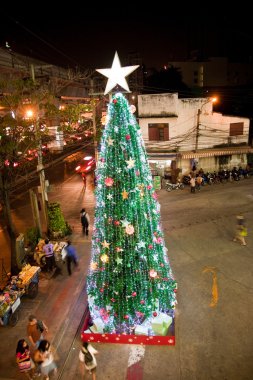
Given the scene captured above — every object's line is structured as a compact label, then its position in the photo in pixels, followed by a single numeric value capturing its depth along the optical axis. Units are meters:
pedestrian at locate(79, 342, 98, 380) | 6.68
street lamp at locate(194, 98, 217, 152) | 23.20
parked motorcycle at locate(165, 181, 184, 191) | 23.30
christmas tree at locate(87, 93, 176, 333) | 7.24
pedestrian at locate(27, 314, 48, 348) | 7.55
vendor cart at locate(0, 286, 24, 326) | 8.70
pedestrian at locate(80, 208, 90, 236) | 14.82
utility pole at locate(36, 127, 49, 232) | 13.38
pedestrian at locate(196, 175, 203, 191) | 22.34
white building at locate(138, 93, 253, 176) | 23.36
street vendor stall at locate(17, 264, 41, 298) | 9.82
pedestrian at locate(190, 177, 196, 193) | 21.61
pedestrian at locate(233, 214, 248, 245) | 13.14
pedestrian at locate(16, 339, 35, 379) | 6.86
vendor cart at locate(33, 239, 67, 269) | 11.95
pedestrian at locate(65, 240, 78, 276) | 11.42
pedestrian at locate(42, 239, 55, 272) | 11.39
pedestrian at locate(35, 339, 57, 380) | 6.77
